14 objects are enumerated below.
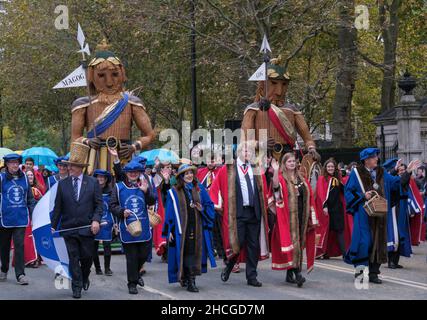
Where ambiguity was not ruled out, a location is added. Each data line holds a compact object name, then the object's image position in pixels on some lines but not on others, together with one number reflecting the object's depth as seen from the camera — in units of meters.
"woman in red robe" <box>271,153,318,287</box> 11.77
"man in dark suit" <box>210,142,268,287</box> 11.89
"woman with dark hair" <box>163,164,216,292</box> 11.38
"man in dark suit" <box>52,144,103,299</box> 10.71
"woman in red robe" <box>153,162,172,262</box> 14.73
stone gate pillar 22.45
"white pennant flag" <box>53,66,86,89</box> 14.16
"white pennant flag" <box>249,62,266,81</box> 15.39
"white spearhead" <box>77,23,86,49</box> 13.88
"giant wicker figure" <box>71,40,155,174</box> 15.01
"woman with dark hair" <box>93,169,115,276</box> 12.99
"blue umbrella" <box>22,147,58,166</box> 23.09
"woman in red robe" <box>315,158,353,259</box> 14.88
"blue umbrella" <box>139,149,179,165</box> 18.07
